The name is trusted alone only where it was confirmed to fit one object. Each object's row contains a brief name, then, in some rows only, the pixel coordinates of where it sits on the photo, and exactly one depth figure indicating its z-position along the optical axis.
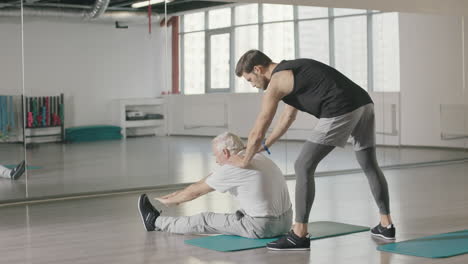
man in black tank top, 4.08
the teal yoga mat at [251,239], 4.19
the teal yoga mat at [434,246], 3.94
